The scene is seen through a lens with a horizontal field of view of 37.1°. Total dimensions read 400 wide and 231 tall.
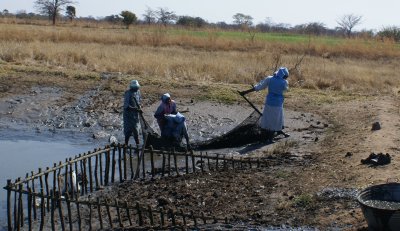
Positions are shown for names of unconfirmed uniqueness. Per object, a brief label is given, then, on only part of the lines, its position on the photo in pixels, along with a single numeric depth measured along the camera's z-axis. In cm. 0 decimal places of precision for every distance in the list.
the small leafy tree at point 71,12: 7156
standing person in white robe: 1363
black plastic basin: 728
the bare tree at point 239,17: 9667
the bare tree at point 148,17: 8018
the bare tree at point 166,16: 8369
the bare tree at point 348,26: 8703
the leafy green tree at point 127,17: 5691
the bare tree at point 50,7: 6785
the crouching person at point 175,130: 1238
